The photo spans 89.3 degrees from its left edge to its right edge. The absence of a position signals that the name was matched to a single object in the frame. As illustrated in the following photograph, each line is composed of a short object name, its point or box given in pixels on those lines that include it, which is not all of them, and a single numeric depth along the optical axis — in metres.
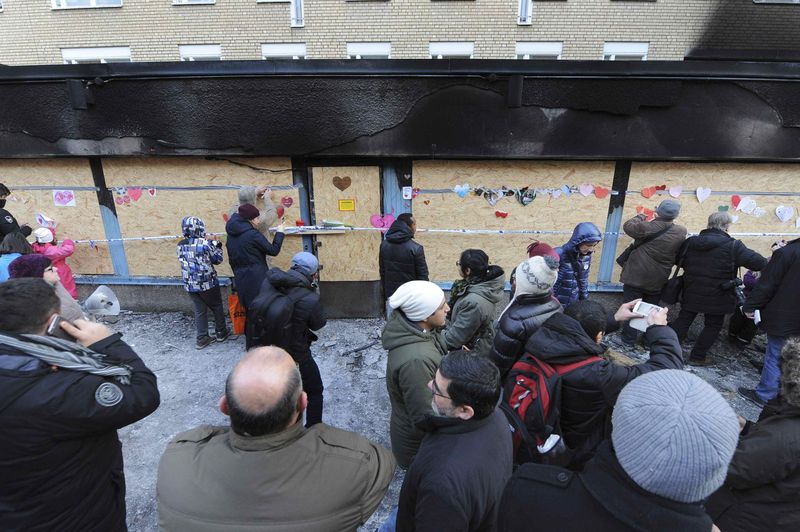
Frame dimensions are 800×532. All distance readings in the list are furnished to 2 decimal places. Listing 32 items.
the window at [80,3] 12.53
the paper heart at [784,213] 5.98
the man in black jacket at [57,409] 1.71
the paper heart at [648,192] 6.02
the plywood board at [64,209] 6.30
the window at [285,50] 12.21
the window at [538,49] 11.87
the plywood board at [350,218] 6.16
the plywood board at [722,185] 5.85
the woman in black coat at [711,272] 4.84
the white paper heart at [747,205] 5.95
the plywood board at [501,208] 6.04
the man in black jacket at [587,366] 2.27
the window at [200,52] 12.49
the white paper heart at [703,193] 5.94
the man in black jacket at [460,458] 1.63
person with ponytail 3.44
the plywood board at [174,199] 6.19
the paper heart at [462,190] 6.16
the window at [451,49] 11.90
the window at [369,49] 12.09
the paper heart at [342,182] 6.17
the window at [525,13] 11.53
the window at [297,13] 11.82
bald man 1.47
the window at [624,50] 11.79
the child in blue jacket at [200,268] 5.38
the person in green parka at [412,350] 2.58
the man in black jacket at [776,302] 4.13
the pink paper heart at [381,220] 6.32
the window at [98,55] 12.81
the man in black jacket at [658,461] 1.08
